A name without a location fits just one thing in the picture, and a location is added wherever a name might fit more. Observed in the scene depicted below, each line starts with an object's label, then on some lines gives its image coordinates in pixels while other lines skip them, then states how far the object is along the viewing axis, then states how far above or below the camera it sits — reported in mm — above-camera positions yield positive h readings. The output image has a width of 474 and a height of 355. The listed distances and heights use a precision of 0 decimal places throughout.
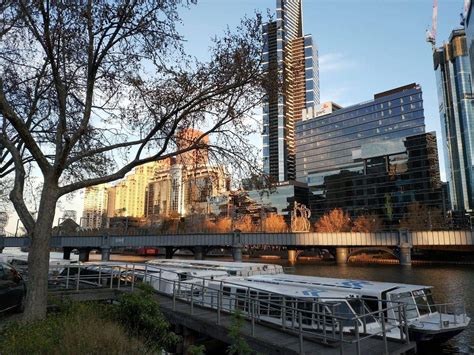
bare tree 12375 +6167
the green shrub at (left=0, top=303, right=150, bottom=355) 8532 -2318
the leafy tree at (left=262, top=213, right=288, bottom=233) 125875 +5570
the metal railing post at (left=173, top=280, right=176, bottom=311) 17297 -2565
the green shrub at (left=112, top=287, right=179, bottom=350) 12234 -2528
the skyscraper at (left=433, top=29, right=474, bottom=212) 172250 +56666
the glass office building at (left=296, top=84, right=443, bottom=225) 128750 +30602
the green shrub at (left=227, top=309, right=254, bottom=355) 9727 -2569
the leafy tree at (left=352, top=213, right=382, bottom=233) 106925 +4234
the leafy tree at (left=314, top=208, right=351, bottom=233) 114250 +4928
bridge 71500 -271
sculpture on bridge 104044 +3940
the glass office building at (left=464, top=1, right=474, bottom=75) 111156 +62100
